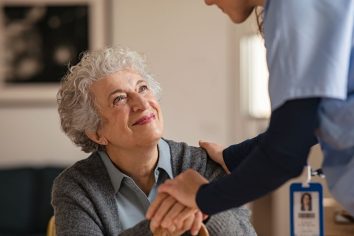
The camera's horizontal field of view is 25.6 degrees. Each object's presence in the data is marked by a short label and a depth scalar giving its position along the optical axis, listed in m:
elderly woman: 1.50
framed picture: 3.13
